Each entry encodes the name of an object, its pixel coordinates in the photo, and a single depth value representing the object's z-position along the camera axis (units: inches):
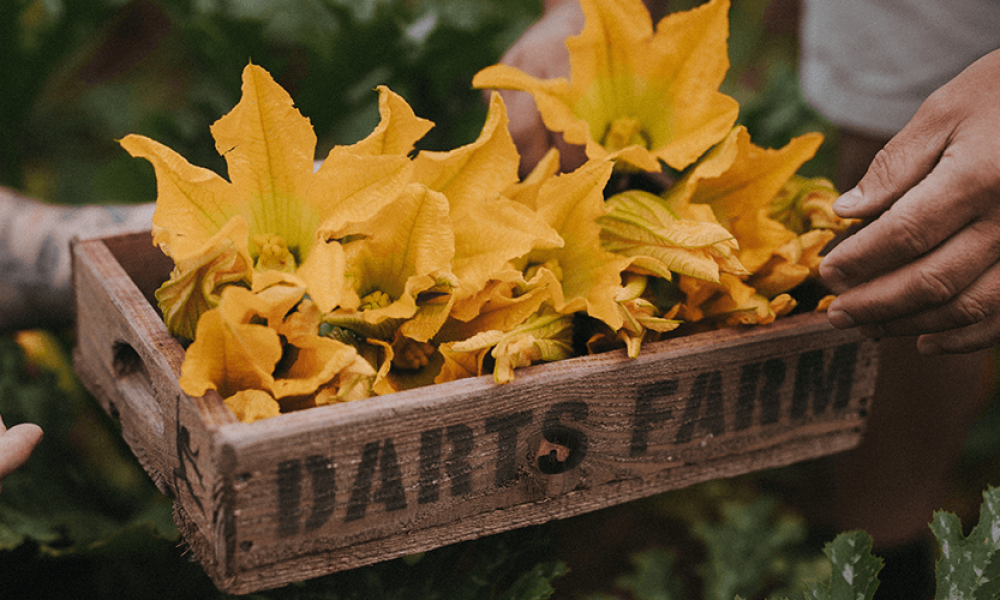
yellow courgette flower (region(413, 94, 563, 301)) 62.5
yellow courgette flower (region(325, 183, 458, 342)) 61.7
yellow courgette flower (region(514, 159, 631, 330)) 63.0
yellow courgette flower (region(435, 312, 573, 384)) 61.9
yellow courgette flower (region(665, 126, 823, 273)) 65.1
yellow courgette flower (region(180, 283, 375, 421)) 60.1
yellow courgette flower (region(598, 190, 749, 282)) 63.5
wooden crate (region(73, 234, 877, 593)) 60.6
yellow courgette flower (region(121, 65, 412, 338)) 61.0
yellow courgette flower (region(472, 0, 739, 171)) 65.0
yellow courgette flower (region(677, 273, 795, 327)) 64.6
